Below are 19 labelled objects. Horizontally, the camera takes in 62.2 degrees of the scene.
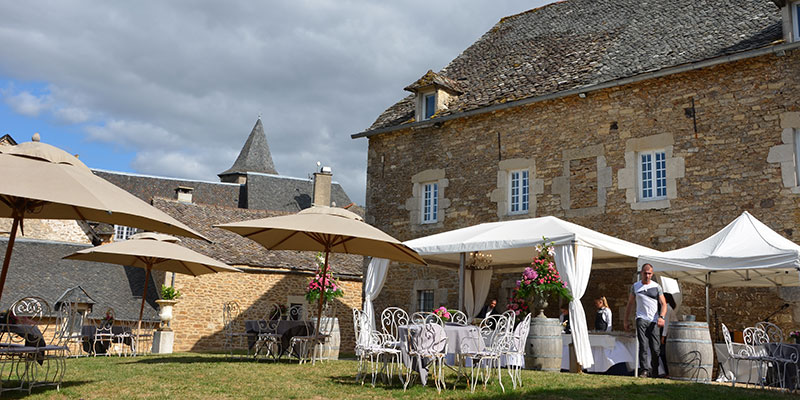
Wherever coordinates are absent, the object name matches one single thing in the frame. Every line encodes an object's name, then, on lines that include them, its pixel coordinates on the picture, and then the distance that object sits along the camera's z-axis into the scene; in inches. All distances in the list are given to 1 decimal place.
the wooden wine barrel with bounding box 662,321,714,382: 305.9
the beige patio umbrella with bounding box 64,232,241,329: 394.3
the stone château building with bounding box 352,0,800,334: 397.1
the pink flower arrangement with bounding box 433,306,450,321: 277.1
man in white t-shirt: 318.7
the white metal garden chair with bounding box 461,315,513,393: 255.3
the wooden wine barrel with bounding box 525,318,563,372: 331.3
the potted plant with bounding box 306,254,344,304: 440.8
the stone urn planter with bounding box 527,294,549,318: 350.3
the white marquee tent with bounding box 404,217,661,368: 347.3
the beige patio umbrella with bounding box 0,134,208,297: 186.7
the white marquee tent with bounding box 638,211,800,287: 306.8
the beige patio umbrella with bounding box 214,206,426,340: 311.6
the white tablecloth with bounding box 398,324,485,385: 258.4
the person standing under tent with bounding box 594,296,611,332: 387.5
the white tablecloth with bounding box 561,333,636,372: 348.8
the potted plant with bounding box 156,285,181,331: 670.5
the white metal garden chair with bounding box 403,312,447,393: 252.2
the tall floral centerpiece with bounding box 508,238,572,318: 348.8
